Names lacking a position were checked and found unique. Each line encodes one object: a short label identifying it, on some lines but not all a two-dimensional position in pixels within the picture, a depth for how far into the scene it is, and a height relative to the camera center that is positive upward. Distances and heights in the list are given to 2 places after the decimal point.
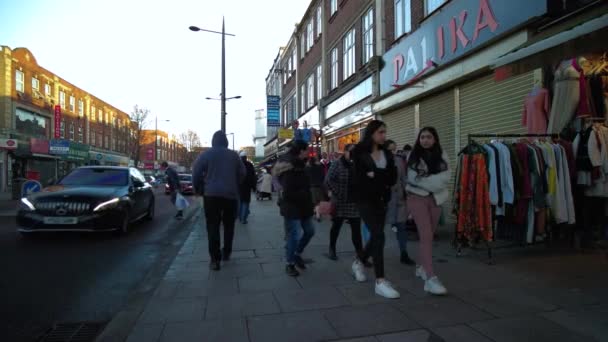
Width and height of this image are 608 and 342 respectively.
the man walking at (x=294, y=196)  5.07 -0.29
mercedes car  7.57 -0.65
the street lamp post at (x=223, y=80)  19.13 +4.12
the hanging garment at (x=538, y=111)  6.22 +0.89
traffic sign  14.86 -0.50
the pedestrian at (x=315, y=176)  7.34 -0.08
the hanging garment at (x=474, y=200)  5.12 -0.35
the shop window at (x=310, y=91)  24.42 +4.78
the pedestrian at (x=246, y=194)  10.19 -0.54
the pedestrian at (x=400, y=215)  5.57 -0.58
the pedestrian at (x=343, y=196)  5.07 -0.30
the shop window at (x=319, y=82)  22.08 +4.76
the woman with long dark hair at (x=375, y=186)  4.11 -0.14
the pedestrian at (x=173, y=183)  11.55 -0.30
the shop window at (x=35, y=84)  35.06 +7.38
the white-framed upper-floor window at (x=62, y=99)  40.49 +7.06
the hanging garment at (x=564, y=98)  5.75 +1.01
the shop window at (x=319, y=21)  21.91 +7.98
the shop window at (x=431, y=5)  10.26 +4.13
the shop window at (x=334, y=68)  19.50 +4.86
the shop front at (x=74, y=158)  34.97 +1.22
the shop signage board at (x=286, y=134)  23.62 +2.16
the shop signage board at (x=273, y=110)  28.59 +4.18
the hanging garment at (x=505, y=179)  5.04 -0.09
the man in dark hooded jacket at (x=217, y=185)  5.41 -0.17
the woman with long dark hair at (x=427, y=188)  4.24 -0.16
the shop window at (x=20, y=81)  32.17 +7.04
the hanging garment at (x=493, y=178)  5.09 -0.08
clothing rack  5.31 -0.65
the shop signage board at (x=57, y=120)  37.28 +4.59
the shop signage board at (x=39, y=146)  32.03 +1.99
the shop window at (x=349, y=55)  16.92 +4.84
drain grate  3.47 -1.36
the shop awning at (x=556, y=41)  3.98 +1.36
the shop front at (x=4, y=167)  29.34 +0.37
